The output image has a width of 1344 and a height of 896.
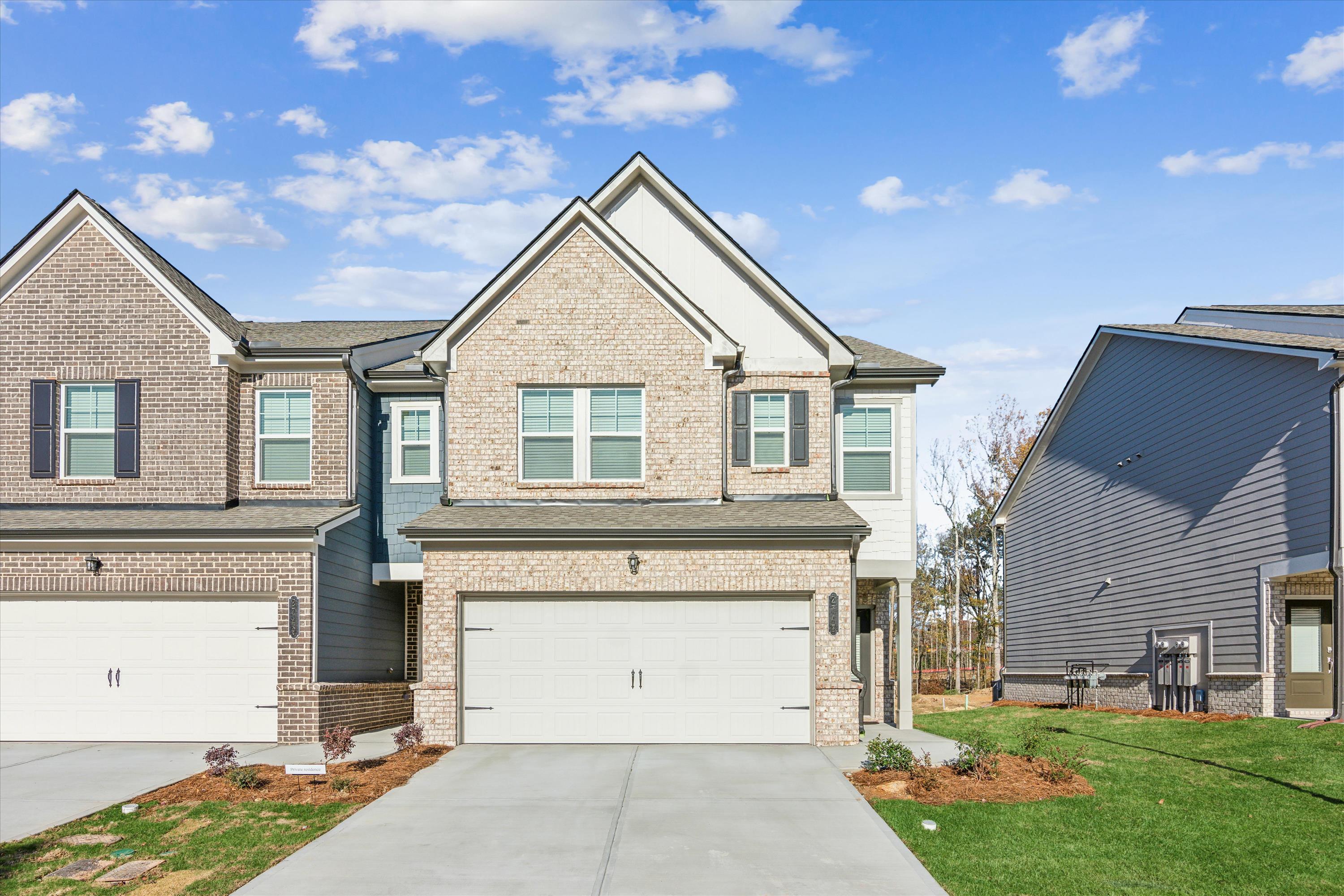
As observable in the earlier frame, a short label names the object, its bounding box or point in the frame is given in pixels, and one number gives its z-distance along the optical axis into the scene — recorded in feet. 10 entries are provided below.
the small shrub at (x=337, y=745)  48.26
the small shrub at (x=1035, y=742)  49.21
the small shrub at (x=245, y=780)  45.11
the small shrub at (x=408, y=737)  54.13
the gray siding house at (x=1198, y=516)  65.05
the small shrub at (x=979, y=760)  45.60
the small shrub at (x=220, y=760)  46.57
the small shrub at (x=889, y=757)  47.26
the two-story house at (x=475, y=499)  58.65
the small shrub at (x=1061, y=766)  45.55
